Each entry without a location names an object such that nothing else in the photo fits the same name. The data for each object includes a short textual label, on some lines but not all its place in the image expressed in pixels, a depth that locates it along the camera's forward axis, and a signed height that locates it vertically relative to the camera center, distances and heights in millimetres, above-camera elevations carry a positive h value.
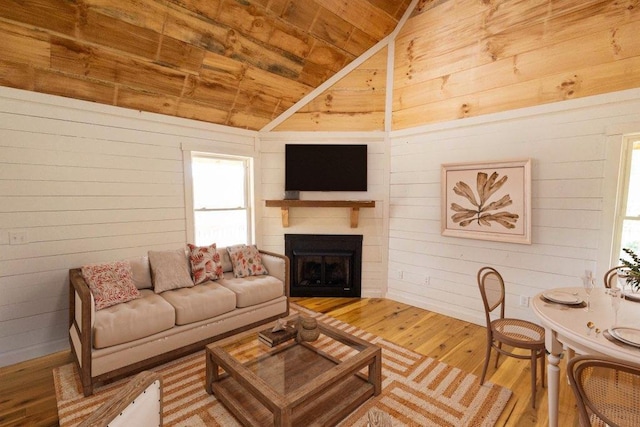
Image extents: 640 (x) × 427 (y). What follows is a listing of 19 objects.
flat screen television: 4277 +381
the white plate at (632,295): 2083 -709
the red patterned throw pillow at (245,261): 3629 -850
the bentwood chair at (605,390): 1165 -793
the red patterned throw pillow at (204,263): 3326 -812
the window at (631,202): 2627 -59
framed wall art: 3121 -73
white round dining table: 1474 -728
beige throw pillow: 3072 -838
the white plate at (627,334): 1443 -702
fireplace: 4402 -1063
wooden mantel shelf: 4156 -164
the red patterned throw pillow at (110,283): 2629 -836
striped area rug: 2037 -1524
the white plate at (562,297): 1959 -703
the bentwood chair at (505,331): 2152 -1057
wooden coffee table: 1808 -1275
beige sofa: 2289 -1150
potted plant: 1778 -467
